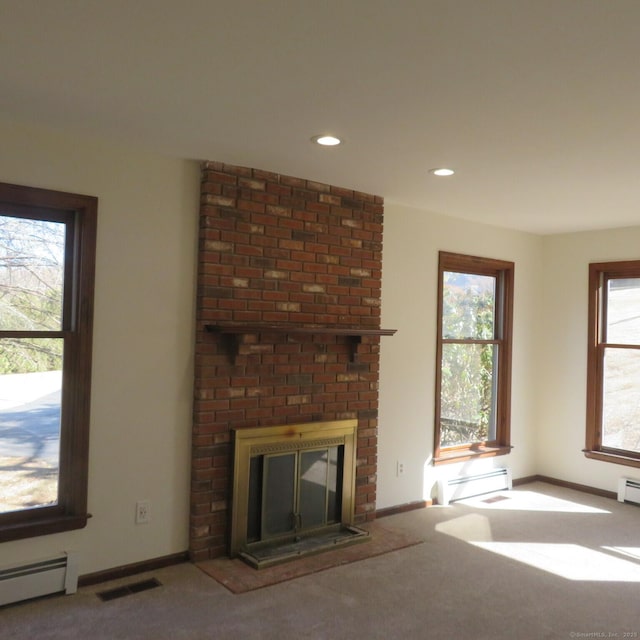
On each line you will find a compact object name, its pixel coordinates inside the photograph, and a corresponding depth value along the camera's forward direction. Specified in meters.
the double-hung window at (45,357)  2.94
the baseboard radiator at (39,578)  2.83
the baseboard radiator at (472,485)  4.71
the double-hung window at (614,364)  5.06
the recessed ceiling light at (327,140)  2.94
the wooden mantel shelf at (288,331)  3.35
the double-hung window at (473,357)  4.89
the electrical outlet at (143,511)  3.28
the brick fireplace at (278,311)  3.45
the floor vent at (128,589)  2.99
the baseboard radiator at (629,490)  4.91
